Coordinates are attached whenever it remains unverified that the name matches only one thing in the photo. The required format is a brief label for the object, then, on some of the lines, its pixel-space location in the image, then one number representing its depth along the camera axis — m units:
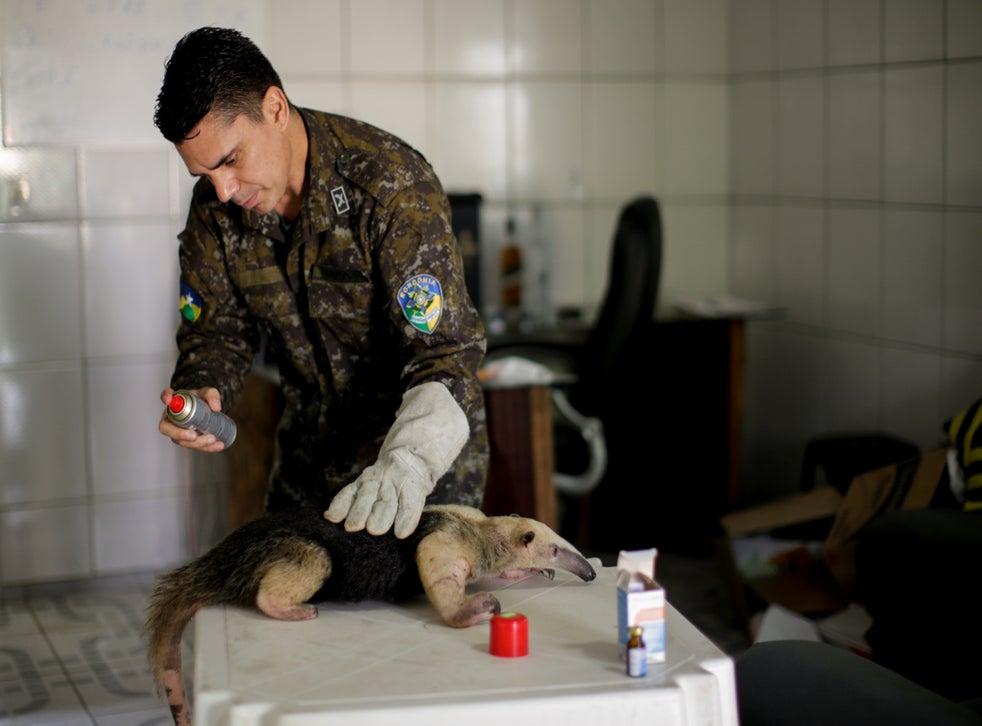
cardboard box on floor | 2.95
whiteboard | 3.72
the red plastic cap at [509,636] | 1.44
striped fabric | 2.69
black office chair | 3.51
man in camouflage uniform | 1.81
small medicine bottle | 1.38
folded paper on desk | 3.15
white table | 1.31
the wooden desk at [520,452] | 3.16
